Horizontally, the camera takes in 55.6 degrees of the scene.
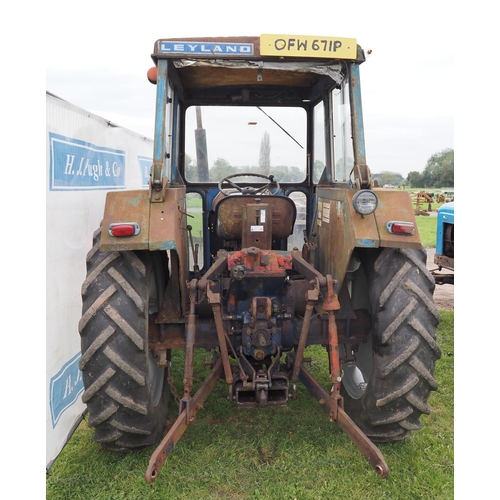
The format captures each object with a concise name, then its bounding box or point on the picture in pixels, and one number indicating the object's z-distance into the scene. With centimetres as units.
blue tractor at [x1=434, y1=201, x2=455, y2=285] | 621
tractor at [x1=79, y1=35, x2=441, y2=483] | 279
